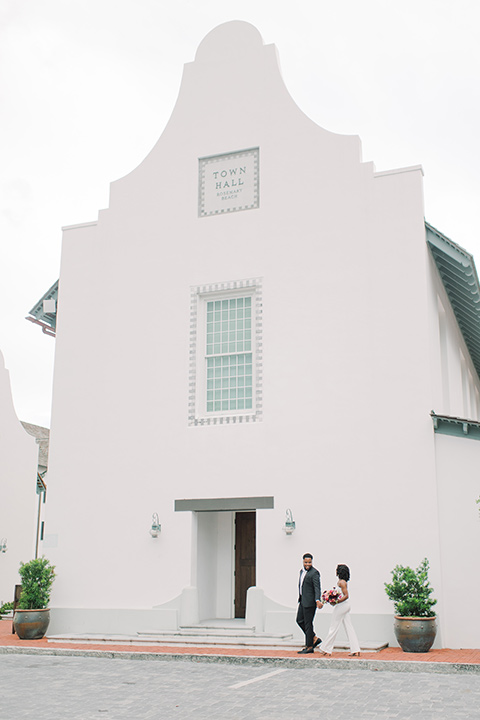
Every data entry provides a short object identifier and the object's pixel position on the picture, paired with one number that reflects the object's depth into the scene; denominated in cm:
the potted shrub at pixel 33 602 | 1515
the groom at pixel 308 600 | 1259
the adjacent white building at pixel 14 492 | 2700
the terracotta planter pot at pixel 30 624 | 1512
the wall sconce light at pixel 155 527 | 1535
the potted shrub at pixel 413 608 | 1244
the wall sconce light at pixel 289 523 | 1436
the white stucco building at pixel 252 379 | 1395
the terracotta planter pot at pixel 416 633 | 1241
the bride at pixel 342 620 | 1211
